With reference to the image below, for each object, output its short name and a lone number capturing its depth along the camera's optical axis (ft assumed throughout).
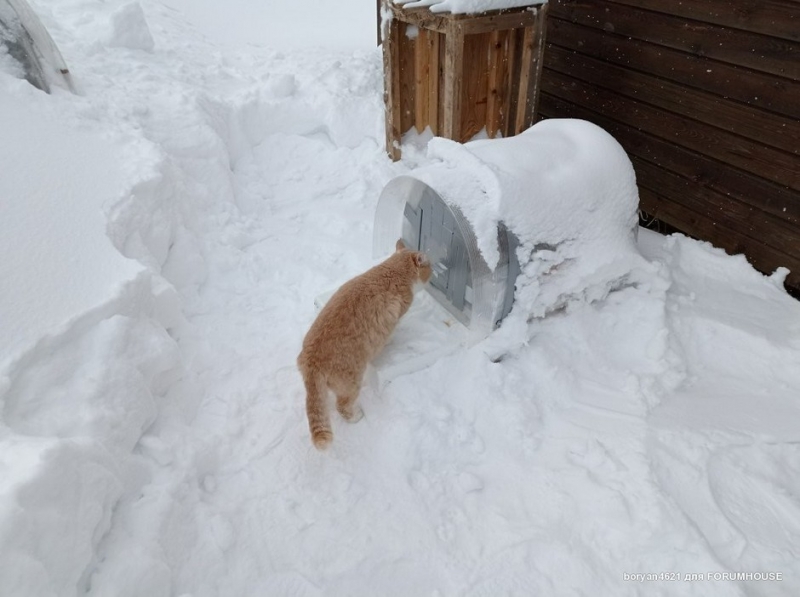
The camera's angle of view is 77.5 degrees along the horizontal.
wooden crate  12.76
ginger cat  7.97
